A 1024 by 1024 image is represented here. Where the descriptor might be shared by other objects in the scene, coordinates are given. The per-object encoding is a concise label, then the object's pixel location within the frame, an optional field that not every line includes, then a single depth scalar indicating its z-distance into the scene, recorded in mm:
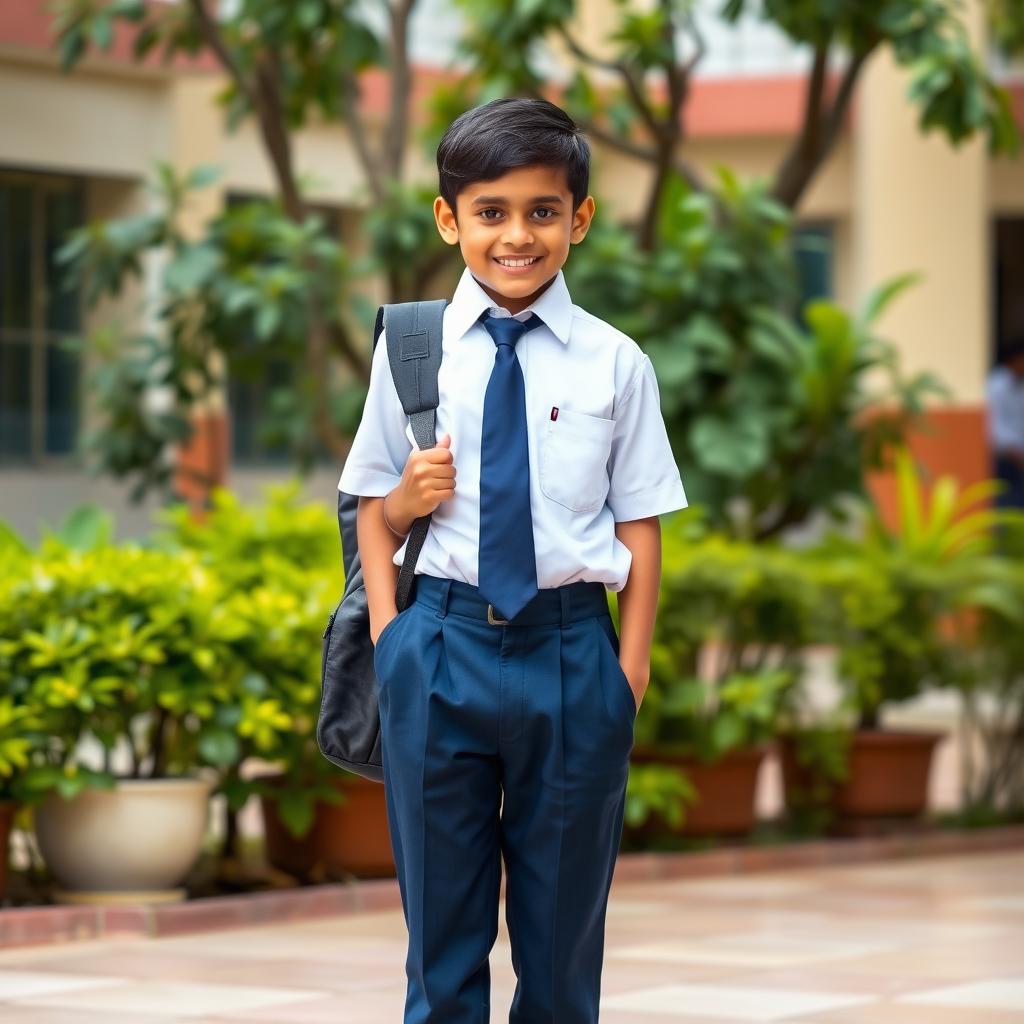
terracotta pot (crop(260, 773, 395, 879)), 12263
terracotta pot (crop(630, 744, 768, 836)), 14059
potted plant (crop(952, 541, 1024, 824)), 15312
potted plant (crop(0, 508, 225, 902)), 10902
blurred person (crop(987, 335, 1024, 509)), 24512
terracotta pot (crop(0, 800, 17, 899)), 10909
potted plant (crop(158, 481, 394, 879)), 11630
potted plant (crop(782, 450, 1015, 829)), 14862
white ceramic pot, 11045
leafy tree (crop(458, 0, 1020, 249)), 14849
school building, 24376
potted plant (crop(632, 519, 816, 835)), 13760
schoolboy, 5737
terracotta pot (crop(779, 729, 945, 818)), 15189
